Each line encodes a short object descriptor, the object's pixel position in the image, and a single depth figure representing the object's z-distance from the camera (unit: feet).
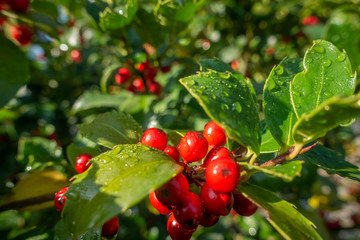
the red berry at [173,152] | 0.34
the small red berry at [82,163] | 0.39
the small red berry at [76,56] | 0.99
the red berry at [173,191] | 0.29
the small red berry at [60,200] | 0.34
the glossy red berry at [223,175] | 0.29
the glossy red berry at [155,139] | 0.34
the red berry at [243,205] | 0.33
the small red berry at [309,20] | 1.03
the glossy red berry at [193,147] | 0.32
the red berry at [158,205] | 0.32
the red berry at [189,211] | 0.30
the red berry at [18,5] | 0.61
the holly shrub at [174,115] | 0.28
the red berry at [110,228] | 0.36
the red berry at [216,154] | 0.31
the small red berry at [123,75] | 0.65
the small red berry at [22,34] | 0.90
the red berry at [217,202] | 0.30
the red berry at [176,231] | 0.34
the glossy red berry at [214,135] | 0.34
